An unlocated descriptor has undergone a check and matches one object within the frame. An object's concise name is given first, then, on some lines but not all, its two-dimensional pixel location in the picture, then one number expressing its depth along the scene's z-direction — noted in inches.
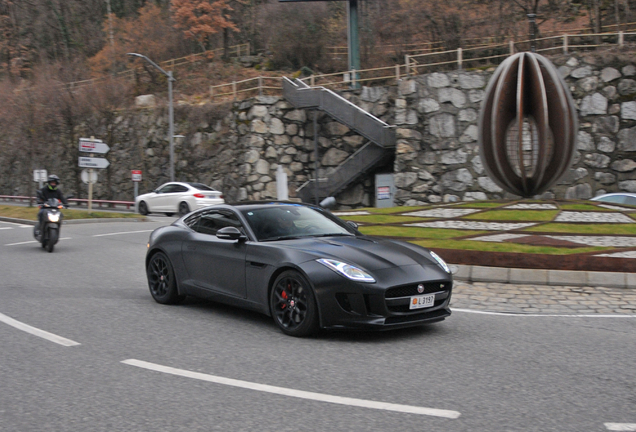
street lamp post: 1395.2
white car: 1103.6
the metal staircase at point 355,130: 1302.9
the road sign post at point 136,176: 1372.8
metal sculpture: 642.8
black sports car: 236.7
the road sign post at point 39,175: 1196.5
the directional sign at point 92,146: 1052.3
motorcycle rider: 579.8
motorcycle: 560.1
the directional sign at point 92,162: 1048.4
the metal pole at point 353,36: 1451.8
